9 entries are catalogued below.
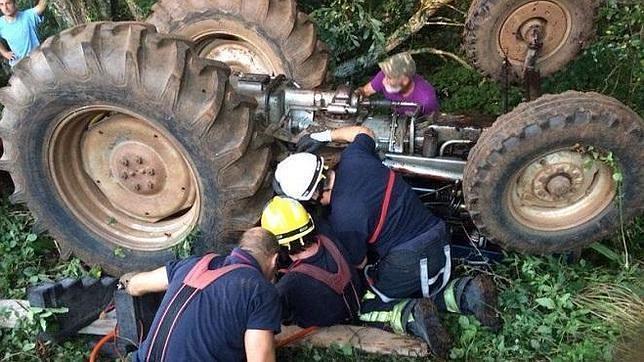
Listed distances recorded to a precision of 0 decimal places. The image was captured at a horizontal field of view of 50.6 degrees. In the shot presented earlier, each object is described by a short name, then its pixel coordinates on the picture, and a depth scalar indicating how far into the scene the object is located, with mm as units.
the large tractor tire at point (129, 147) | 3367
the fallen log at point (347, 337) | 3615
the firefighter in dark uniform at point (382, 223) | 3699
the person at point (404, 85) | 4500
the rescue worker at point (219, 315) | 2912
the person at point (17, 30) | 5859
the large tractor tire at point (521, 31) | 4410
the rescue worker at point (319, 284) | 3469
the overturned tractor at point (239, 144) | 3357
